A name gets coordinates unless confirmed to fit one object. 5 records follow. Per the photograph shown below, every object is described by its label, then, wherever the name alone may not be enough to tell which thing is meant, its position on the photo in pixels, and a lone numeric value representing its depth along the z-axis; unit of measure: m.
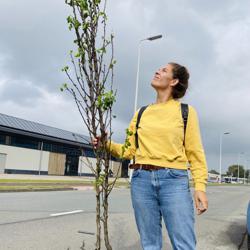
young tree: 3.13
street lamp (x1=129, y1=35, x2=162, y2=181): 29.01
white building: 41.62
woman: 2.96
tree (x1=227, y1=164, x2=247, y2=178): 159.60
